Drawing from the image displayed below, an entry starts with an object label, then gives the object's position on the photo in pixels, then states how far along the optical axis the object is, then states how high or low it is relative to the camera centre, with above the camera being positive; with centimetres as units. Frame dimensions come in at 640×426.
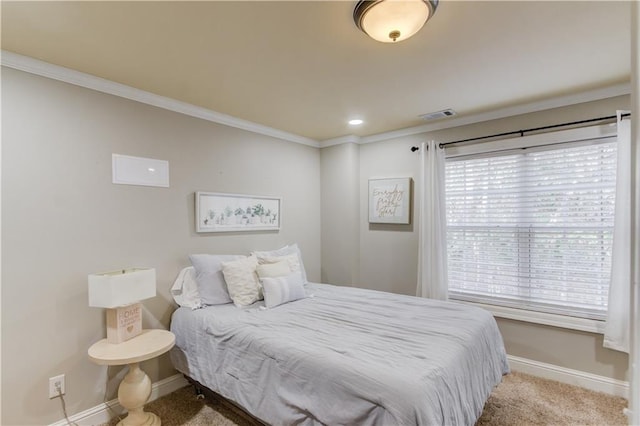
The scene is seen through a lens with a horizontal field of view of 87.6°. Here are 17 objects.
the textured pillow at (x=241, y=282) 279 -62
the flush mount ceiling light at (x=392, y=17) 157 +94
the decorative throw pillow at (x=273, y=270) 293 -54
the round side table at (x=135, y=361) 208 -93
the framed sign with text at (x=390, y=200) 378 +11
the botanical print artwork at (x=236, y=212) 310 -2
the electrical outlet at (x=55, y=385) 221 -116
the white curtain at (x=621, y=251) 254 -33
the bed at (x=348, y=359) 155 -82
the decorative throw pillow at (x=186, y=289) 278 -67
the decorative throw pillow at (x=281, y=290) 276 -68
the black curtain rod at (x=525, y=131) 270 +72
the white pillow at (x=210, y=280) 278 -59
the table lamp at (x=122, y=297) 210 -56
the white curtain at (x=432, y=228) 342 -19
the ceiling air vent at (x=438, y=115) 319 +93
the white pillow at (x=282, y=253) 325 -44
